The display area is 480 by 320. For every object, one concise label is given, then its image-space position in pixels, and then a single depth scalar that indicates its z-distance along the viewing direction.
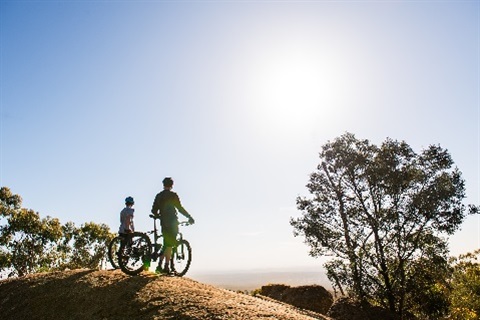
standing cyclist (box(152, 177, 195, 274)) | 11.15
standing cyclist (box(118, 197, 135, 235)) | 11.54
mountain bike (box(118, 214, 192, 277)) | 10.92
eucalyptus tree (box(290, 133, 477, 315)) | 24.44
